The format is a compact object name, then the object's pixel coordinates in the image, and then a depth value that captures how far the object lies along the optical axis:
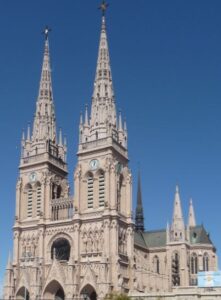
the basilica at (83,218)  83.25
